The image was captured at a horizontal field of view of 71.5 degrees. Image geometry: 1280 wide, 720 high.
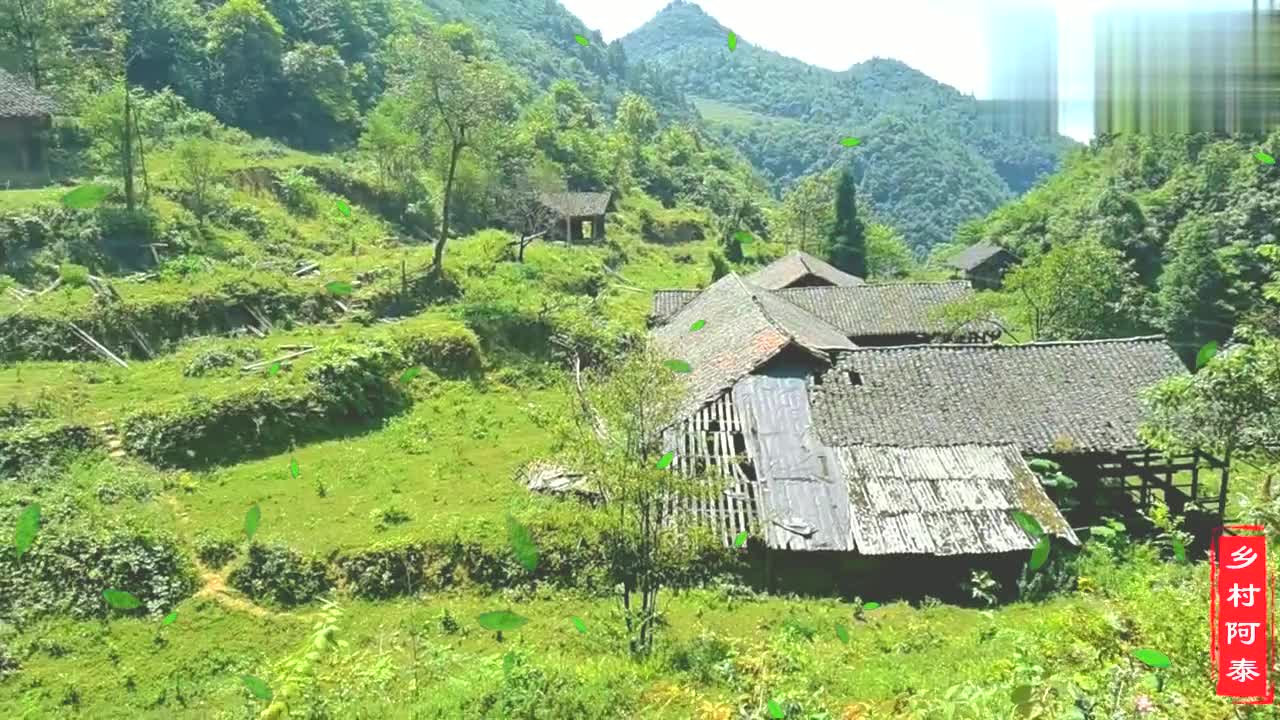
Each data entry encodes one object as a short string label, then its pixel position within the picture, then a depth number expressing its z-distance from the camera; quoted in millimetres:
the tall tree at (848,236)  60000
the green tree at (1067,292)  33750
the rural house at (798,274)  43062
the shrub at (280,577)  14914
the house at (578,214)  48312
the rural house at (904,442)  15945
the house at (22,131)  30219
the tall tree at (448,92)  30500
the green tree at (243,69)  49812
